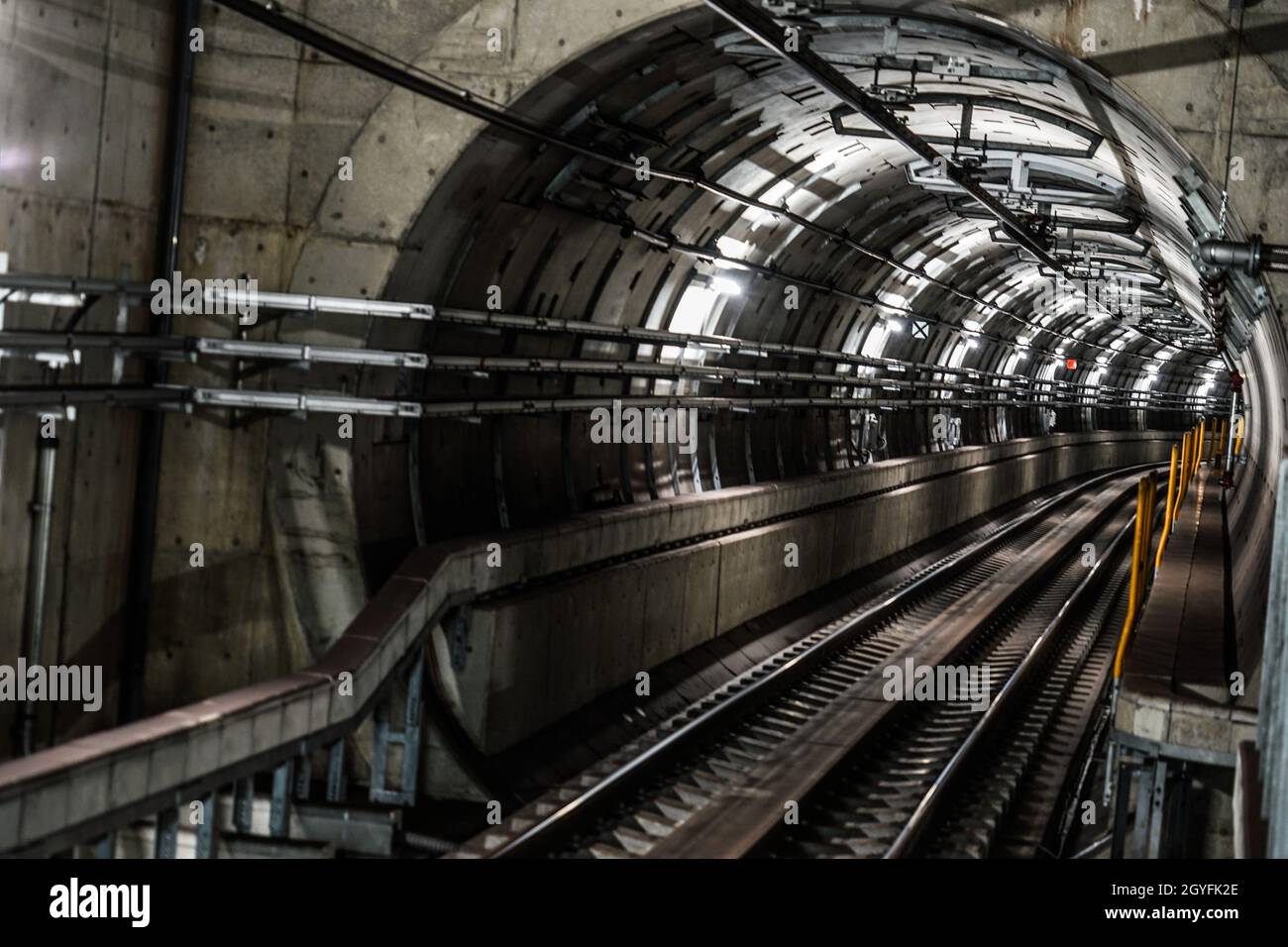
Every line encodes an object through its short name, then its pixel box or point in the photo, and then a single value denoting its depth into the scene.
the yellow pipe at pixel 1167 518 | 18.67
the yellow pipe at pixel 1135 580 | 11.94
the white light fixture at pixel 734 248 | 17.73
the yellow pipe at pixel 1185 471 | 26.54
